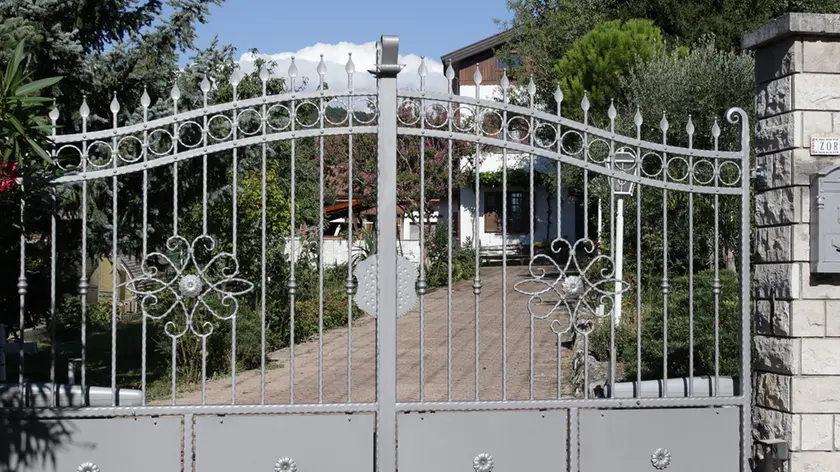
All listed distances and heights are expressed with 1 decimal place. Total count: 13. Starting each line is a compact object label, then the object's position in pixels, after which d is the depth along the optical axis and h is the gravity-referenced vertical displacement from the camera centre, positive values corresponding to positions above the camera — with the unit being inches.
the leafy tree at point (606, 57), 867.4 +175.0
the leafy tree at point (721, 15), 912.3 +227.0
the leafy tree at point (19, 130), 190.1 +23.1
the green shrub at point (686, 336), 339.0 -37.7
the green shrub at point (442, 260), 829.8 -19.6
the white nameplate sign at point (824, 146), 219.8 +22.5
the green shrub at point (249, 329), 425.7 -48.1
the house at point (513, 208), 1092.5 +39.7
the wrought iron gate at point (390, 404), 209.6 -38.6
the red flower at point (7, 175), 201.2 +14.0
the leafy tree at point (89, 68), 340.5 +66.5
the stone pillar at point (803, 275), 220.2 -8.5
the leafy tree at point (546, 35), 1063.0 +253.2
